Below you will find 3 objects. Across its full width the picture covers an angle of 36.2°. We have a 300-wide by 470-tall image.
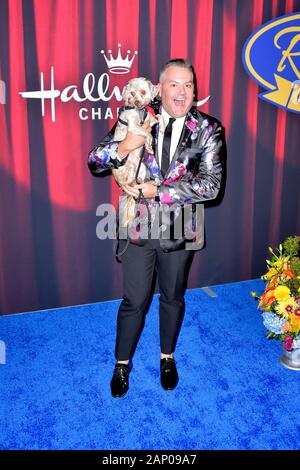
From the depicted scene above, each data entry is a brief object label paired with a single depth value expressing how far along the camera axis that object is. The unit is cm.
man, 236
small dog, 224
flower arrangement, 293
